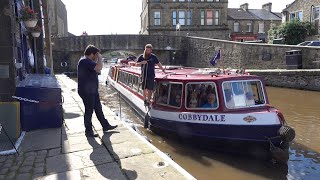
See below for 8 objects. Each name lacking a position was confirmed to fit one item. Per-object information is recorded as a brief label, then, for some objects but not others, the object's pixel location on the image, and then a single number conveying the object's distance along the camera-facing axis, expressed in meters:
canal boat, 6.86
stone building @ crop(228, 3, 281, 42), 46.31
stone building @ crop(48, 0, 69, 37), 45.97
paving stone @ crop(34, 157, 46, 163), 4.80
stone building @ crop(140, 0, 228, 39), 41.53
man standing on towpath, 5.86
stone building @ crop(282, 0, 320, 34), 30.45
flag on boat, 8.72
